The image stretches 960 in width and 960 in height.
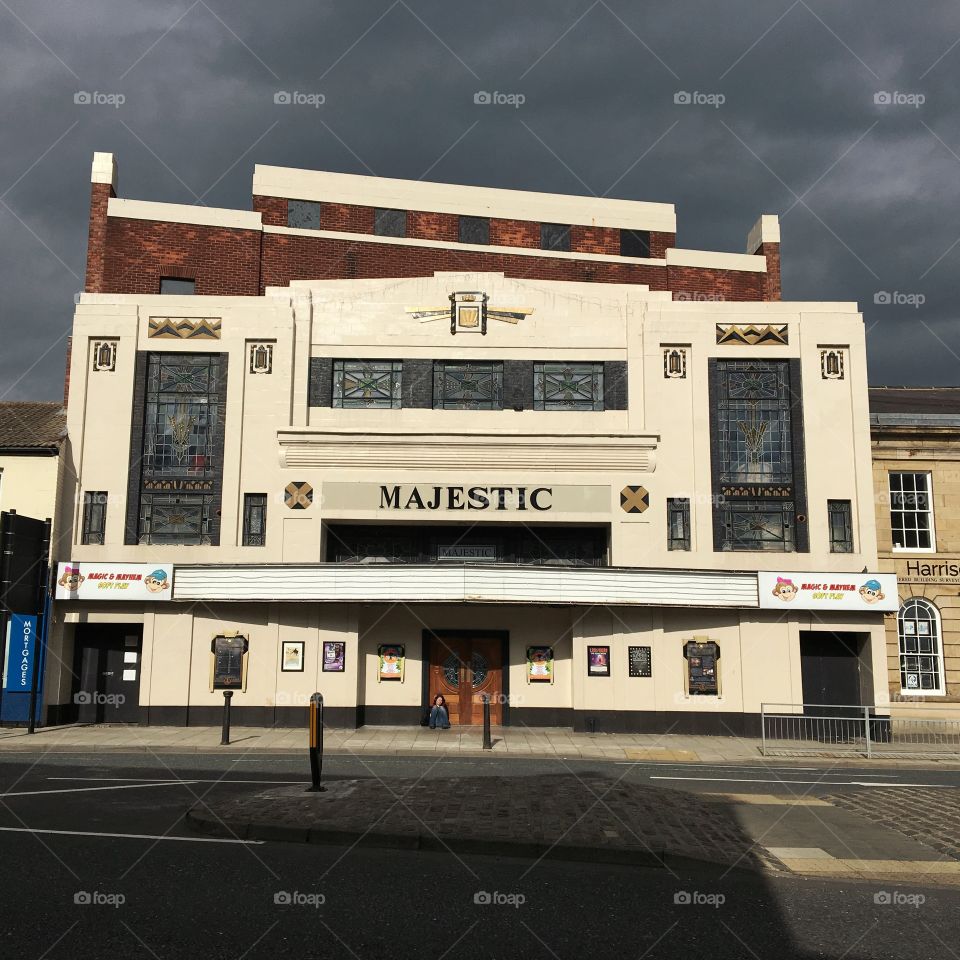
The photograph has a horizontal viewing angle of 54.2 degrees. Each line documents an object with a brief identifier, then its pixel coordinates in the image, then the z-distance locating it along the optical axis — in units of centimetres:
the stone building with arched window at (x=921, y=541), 2628
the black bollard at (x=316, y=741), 1237
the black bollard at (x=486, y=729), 2011
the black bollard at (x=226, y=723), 2017
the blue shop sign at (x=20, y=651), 2331
